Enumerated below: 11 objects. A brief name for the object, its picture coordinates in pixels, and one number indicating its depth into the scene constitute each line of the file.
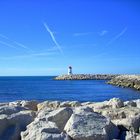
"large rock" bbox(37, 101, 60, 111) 5.81
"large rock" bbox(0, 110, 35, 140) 3.80
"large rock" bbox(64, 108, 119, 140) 3.57
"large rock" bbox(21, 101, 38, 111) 6.06
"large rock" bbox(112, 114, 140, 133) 3.97
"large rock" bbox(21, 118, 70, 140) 3.46
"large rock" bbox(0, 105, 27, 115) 4.45
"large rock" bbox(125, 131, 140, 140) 3.69
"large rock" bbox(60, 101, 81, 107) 5.97
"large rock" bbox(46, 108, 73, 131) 3.98
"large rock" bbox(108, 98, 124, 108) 5.59
